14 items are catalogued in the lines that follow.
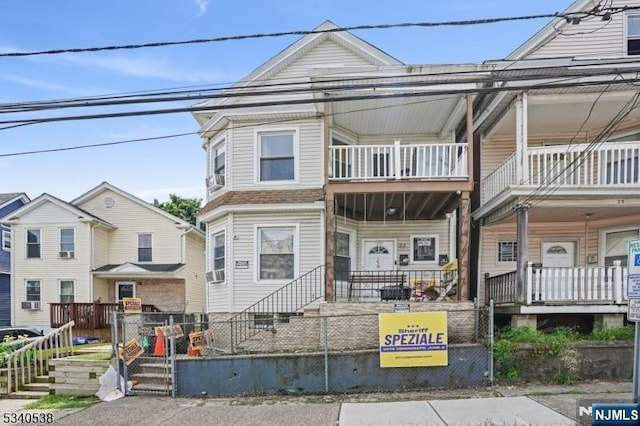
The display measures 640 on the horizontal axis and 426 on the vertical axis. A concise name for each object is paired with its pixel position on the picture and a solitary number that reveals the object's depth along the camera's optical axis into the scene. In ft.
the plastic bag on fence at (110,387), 28.12
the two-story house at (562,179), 30.58
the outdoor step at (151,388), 28.02
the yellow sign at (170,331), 27.61
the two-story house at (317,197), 35.58
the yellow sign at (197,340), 32.42
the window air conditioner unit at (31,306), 64.54
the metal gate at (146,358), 28.07
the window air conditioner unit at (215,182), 39.86
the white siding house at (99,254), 64.54
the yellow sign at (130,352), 29.48
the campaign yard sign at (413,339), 26.71
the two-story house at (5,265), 72.18
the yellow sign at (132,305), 41.11
